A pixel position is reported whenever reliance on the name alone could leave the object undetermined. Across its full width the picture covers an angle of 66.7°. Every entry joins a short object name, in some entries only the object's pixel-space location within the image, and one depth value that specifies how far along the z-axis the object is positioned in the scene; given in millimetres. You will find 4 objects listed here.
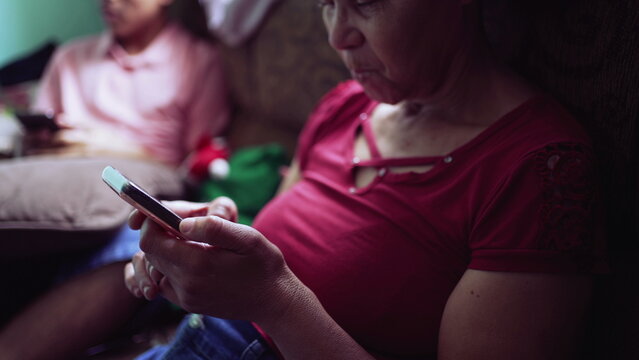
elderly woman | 542
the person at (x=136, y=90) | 1637
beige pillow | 943
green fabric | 1321
